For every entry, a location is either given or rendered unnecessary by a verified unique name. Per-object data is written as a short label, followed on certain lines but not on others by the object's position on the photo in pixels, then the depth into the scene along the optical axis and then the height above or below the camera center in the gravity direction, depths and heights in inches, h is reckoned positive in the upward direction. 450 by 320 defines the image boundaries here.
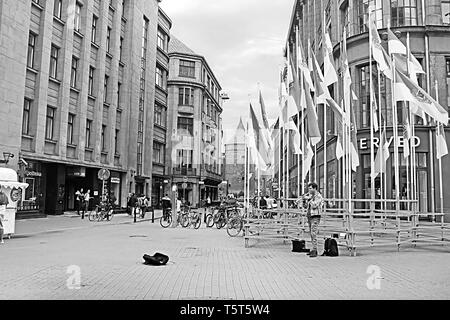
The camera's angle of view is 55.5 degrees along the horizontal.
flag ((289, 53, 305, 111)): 755.4 +193.2
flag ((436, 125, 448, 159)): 764.0 +106.8
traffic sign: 1157.7 +61.2
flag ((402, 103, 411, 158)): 832.5 +135.3
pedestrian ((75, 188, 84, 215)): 1277.1 -5.4
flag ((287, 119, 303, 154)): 766.5 +110.3
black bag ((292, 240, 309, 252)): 538.6 -58.3
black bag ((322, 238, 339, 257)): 497.4 -56.1
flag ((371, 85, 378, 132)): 909.7 +169.6
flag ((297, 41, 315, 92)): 747.6 +231.2
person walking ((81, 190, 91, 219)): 1275.5 -9.4
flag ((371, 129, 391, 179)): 825.8 +89.6
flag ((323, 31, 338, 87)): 694.5 +212.7
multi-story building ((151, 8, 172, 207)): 2108.8 +442.6
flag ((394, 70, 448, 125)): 618.2 +152.8
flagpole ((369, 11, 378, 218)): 608.0 +71.8
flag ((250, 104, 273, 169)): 738.2 +109.1
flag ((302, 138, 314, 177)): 759.5 +74.8
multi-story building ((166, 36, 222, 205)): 2674.7 +494.4
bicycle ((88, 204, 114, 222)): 1159.6 -45.5
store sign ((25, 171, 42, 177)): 1028.2 +53.5
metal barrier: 531.8 -41.9
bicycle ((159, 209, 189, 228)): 1006.4 -49.9
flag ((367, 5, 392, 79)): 658.8 +230.2
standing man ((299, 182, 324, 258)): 491.5 -12.6
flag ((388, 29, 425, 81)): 649.6 +228.1
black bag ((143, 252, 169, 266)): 420.8 -61.4
